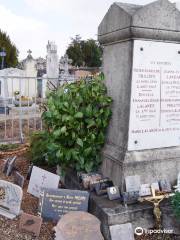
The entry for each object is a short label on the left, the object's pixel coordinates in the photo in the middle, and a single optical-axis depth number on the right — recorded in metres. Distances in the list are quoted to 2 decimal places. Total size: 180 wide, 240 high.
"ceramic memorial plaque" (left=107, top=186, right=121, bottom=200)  3.07
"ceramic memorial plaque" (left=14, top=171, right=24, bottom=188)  3.73
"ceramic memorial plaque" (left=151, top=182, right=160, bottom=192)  3.22
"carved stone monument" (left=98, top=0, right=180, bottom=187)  3.11
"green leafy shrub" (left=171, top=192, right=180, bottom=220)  2.77
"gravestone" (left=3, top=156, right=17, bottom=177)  4.25
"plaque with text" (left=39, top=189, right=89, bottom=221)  3.04
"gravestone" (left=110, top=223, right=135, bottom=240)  2.77
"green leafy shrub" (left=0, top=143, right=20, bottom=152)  5.50
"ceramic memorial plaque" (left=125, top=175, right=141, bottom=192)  3.12
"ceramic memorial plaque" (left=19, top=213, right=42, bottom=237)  2.87
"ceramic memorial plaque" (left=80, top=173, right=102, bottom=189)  3.32
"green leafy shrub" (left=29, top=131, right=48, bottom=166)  4.36
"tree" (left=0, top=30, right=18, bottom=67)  28.52
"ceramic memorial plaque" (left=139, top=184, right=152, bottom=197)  3.15
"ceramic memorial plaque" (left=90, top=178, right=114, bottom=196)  3.17
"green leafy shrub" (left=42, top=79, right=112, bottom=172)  3.40
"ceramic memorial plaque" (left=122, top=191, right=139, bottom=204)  2.96
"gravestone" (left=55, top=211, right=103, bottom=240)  2.62
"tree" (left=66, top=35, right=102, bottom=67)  37.25
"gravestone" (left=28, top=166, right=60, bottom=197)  3.46
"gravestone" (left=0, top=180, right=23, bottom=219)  3.07
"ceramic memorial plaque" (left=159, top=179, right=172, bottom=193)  3.25
